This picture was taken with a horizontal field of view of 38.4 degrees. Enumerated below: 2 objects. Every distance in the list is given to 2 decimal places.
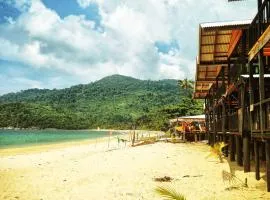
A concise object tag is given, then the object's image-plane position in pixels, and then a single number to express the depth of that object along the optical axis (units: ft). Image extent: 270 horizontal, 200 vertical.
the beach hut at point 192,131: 115.51
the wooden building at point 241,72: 30.96
